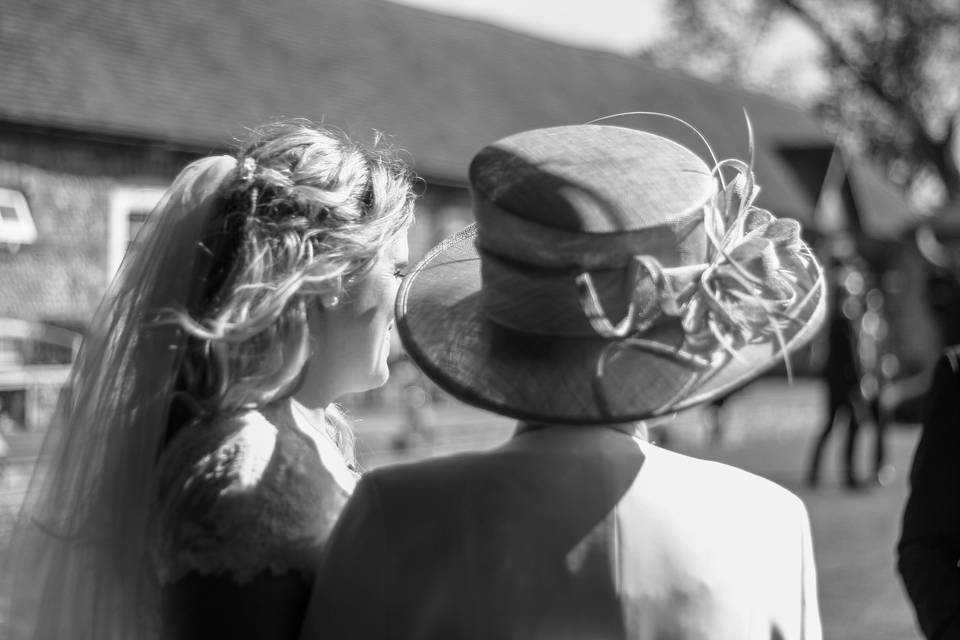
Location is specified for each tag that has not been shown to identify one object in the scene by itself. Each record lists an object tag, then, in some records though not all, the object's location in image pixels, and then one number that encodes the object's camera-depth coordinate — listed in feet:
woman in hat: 4.83
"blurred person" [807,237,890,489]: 38.99
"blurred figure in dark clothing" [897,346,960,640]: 7.57
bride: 5.56
